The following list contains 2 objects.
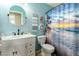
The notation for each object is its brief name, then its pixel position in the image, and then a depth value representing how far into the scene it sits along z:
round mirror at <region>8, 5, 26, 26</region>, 1.97
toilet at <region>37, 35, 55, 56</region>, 2.01
